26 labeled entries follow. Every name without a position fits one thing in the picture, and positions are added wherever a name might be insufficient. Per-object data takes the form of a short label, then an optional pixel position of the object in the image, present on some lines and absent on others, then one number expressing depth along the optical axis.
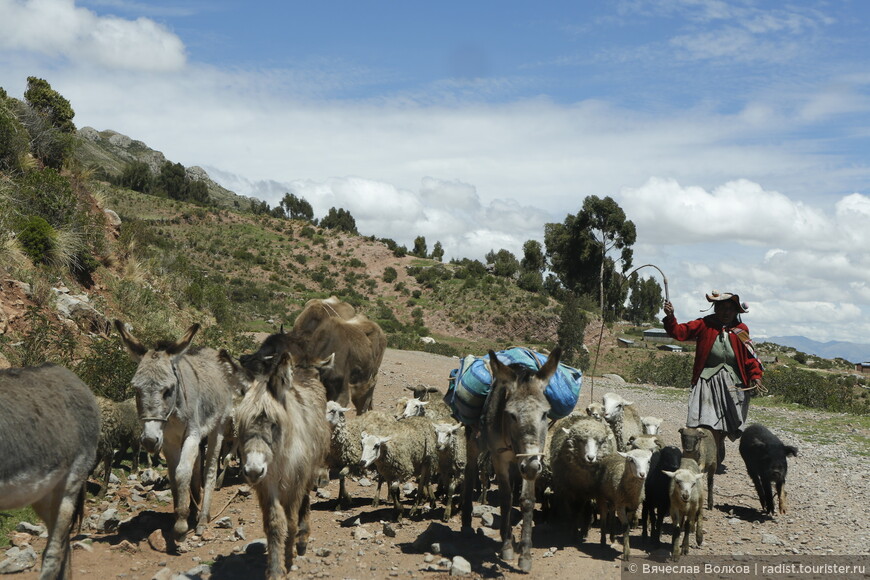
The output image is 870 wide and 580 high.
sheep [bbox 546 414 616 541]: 8.22
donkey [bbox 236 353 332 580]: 5.82
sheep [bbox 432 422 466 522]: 9.19
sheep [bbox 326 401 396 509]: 9.84
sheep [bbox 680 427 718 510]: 8.67
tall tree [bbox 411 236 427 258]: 80.06
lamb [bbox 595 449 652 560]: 7.50
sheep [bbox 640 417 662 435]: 10.14
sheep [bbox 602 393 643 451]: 10.27
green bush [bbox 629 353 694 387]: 33.62
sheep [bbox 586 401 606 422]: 10.36
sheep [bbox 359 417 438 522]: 8.91
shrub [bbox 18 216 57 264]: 14.92
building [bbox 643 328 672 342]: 67.23
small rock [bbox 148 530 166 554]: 7.30
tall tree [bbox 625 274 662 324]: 94.81
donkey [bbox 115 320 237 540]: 6.98
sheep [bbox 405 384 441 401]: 13.94
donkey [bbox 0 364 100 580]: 5.16
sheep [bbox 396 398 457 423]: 11.62
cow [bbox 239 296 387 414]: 12.31
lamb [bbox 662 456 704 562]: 7.42
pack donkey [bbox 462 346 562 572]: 6.36
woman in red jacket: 9.55
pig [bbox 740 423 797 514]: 9.47
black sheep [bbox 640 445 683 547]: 8.07
